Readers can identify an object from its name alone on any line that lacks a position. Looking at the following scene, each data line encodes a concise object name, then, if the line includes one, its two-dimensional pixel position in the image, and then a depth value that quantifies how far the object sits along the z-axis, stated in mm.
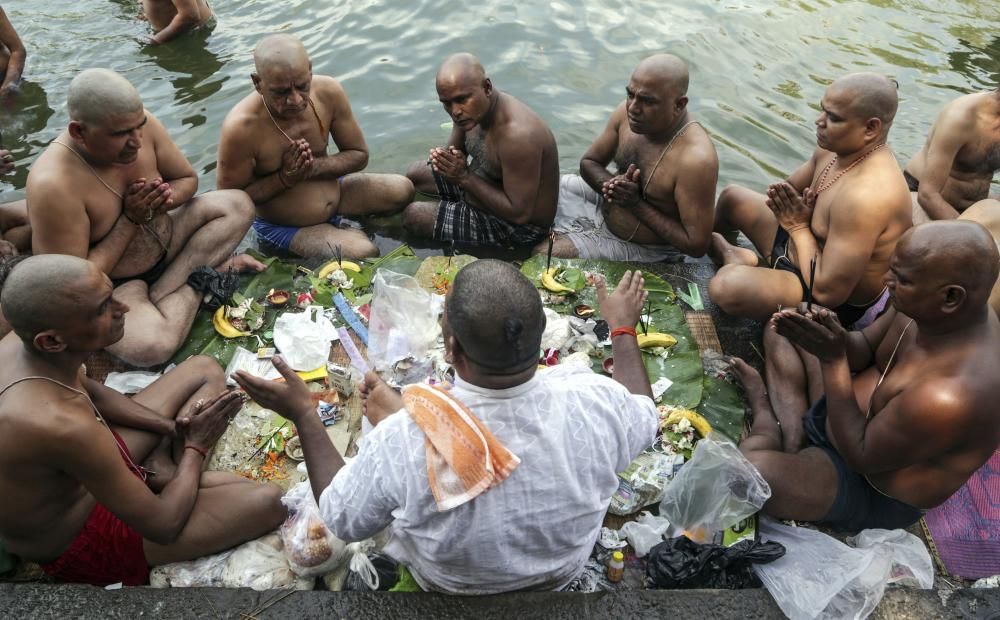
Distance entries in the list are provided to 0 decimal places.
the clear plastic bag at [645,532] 3379
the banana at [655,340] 4469
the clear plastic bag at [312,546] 3145
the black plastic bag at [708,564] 3180
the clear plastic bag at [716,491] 3385
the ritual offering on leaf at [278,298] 4773
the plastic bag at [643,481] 3543
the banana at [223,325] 4551
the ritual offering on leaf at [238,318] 4570
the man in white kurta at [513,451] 2174
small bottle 3152
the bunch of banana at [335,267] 5031
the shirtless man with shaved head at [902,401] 2873
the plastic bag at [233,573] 3166
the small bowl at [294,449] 3789
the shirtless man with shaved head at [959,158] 5309
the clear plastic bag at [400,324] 4301
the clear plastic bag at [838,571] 2979
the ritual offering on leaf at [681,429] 3859
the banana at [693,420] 3961
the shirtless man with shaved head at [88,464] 2730
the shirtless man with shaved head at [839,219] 4059
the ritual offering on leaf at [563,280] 4859
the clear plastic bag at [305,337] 4359
